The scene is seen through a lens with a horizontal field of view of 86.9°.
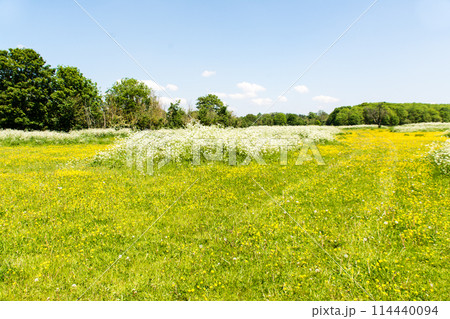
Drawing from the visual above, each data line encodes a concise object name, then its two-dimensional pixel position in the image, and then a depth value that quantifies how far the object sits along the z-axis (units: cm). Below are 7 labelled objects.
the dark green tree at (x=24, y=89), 3616
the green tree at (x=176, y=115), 3797
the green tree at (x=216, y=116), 4277
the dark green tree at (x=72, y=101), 3956
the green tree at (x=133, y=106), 4581
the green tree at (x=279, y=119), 10638
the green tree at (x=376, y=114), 5640
